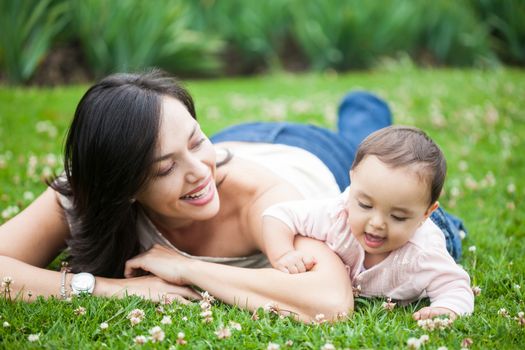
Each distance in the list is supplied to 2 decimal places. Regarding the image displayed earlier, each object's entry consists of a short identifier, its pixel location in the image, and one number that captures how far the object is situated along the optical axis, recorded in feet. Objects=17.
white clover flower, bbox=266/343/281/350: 8.40
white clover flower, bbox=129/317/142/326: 9.34
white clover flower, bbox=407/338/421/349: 8.42
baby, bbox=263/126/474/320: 9.14
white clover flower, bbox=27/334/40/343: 8.77
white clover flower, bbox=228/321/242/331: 9.12
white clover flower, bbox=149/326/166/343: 8.70
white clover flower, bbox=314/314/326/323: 9.53
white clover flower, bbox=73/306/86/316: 9.68
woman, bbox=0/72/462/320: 9.93
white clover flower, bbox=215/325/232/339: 8.90
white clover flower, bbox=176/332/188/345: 8.70
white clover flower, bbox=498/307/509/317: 9.69
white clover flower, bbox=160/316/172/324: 9.26
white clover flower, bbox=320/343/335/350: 8.36
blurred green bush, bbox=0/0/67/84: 27.35
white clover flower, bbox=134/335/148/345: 8.74
